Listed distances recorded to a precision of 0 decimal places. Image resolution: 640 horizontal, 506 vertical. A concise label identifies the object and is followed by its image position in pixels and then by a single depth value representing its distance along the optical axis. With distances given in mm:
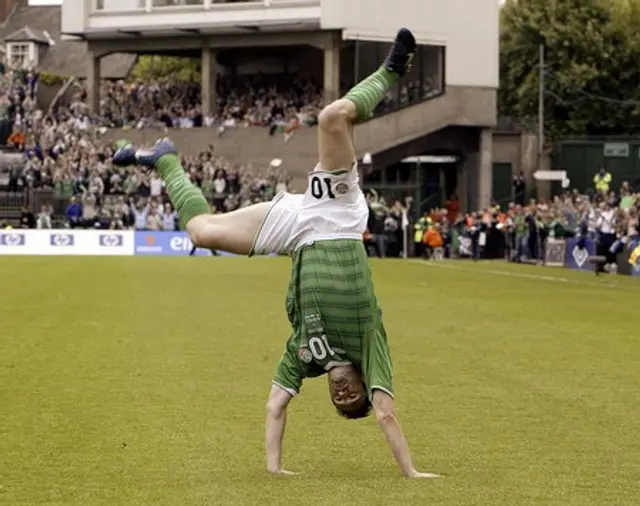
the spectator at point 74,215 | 57375
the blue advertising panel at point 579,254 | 43594
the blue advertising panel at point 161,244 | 54812
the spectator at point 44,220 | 57125
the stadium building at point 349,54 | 67625
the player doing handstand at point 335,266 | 9477
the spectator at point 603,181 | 59125
